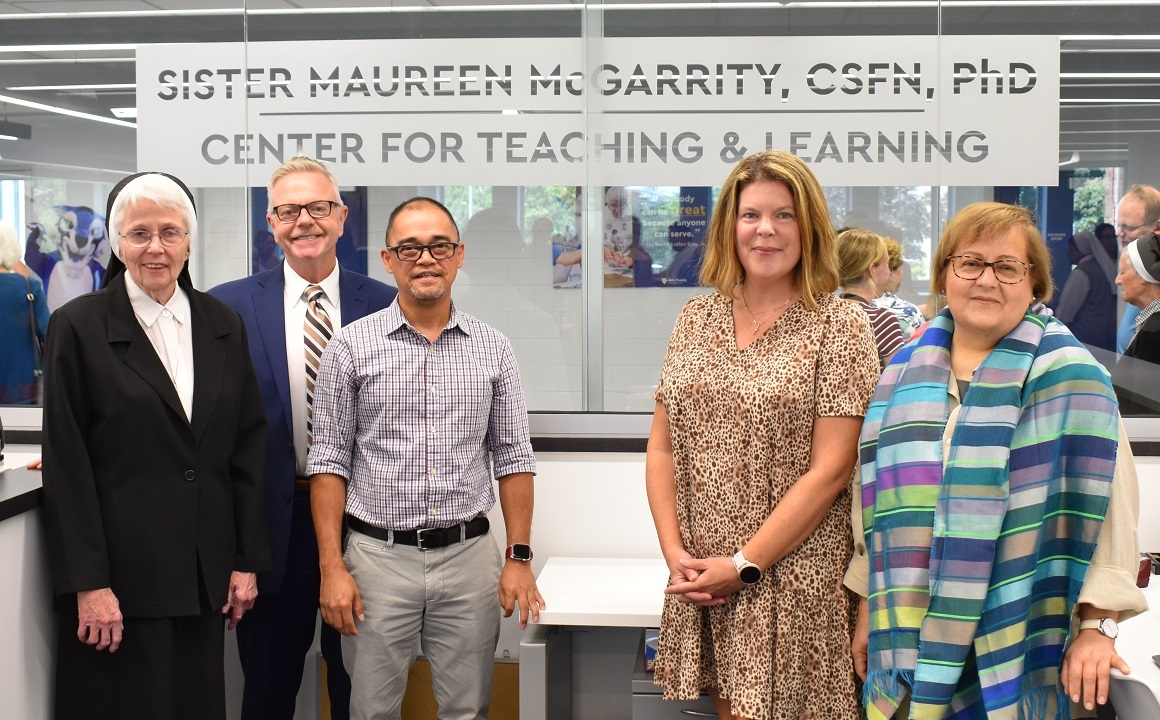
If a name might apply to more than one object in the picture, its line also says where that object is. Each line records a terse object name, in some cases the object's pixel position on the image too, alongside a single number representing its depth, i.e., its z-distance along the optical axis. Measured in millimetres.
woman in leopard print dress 2076
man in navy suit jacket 2686
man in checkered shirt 2461
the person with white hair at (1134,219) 3859
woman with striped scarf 1828
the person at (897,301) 3645
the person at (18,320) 4195
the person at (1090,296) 3885
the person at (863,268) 3574
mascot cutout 4230
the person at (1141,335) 3768
